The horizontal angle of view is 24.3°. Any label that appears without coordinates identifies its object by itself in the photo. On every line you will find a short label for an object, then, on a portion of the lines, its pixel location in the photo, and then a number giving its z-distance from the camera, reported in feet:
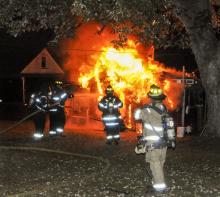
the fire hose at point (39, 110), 50.50
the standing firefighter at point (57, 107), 51.39
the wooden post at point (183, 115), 57.07
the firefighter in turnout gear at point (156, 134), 27.53
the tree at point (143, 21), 44.86
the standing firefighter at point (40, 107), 51.00
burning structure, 67.05
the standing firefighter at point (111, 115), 47.85
